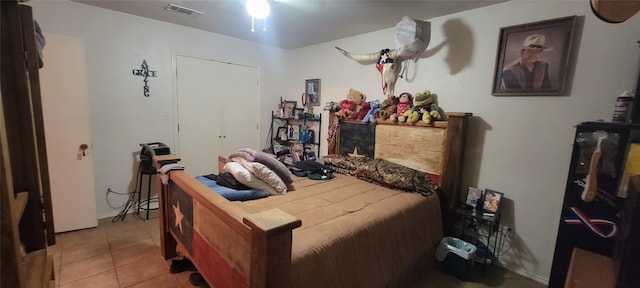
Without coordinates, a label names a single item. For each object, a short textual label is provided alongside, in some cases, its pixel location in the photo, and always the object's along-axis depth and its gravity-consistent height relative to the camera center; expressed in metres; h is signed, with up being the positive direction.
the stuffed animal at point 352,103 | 3.36 +0.16
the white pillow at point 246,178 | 2.07 -0.52
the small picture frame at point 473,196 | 2.39 -0.68
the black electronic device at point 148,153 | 2.95 -0.51
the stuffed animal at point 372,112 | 3.12 +0.05
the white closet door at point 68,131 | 2.48 -0.27
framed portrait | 2.00 +0.52
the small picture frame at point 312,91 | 3.92 +0.34
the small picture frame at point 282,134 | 4.25 -0.35
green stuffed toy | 2.61 +0.10
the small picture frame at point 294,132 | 4.18 -0.30
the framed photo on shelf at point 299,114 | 4.10 -0.01
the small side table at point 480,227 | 2.27 -0.96
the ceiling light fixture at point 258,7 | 2.27 +0.89
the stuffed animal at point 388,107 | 2.96 +0.12
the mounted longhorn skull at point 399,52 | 2.48 +0.69
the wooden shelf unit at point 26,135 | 0.88 -0.12
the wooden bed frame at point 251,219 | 1.07 -0.55
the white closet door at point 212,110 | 3.48 +0.00
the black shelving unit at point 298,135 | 3.96 -0.34
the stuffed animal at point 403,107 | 2.84 +0.12
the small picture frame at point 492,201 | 2.28 -0.68
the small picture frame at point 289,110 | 4.20 +0.05
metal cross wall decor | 3.09 +0.39
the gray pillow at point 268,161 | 2.22 -0.41
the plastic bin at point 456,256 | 2.17 -1.13
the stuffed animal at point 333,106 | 3.58 +0.12
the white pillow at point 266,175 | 2.13 -0.50
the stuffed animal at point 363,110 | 3.24 +0.07
